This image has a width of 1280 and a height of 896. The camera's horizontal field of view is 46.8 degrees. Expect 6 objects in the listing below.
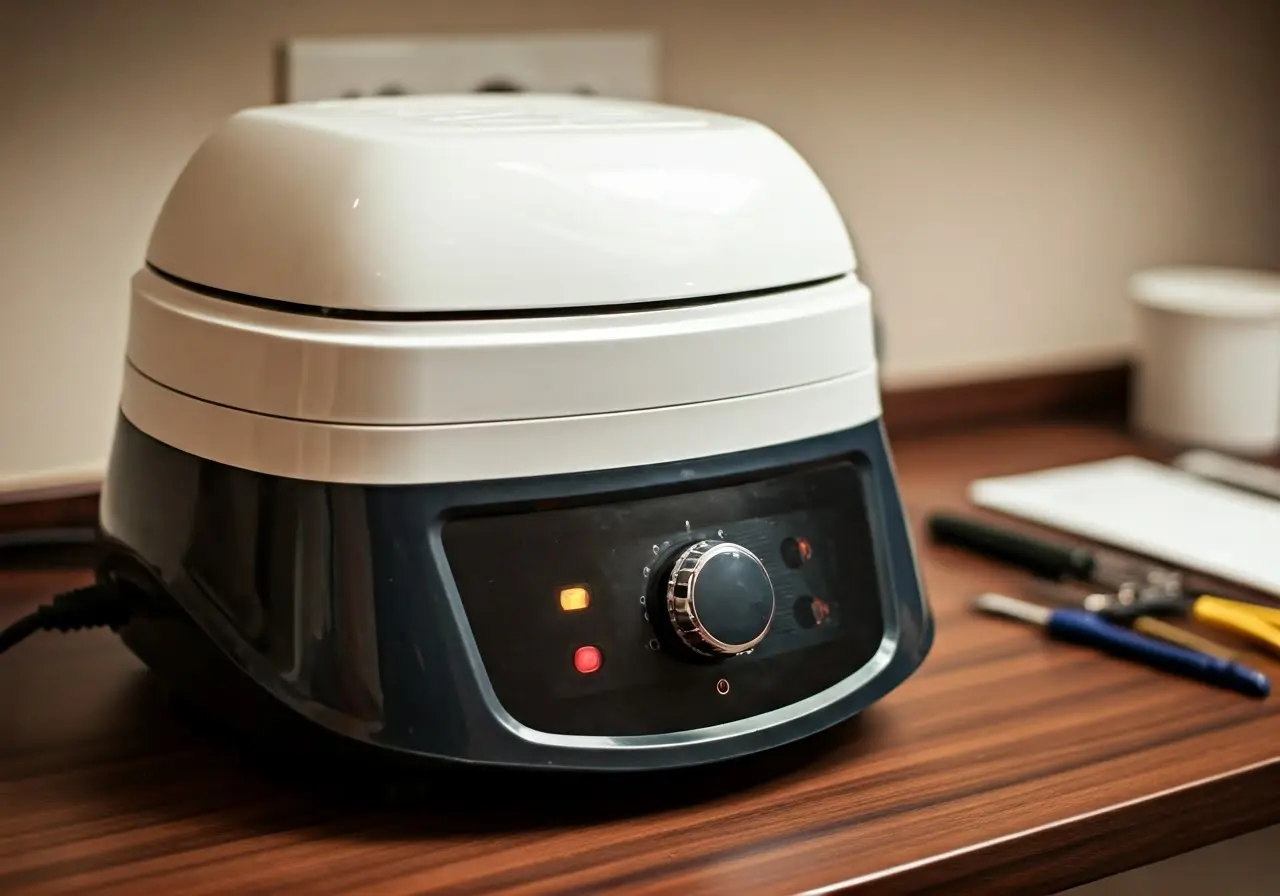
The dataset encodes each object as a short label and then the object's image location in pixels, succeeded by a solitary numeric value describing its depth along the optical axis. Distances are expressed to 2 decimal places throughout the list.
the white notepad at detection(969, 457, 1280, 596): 0.85
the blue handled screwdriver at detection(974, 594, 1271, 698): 0.68
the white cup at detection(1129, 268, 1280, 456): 1.06
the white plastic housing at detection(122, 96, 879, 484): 0.52
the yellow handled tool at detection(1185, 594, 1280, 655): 0.73
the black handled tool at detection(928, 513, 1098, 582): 0.82
